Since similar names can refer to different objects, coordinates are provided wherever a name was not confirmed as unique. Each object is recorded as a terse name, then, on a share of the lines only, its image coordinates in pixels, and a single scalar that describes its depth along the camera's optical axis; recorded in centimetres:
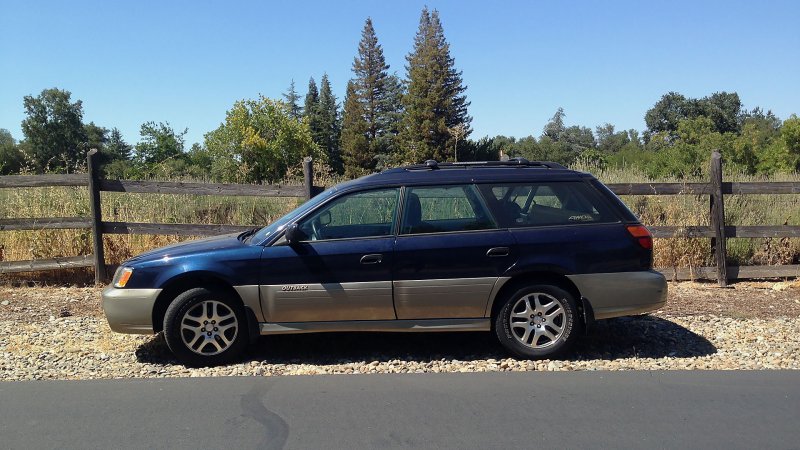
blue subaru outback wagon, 601
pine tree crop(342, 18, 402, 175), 6619
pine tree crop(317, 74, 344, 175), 7606
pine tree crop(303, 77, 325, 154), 7594
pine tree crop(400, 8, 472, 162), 5619
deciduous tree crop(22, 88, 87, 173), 7019
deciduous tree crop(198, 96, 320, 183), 4506
